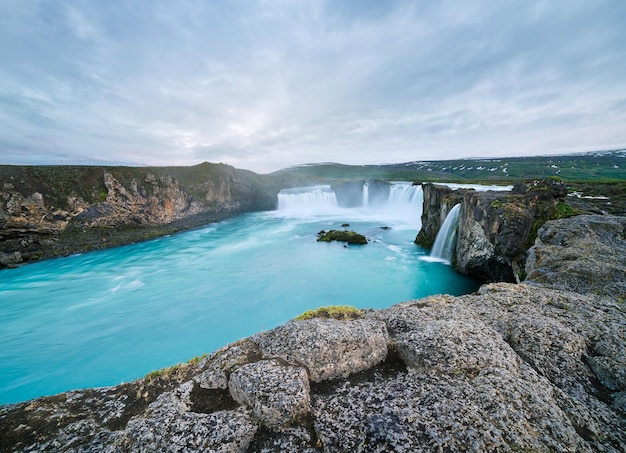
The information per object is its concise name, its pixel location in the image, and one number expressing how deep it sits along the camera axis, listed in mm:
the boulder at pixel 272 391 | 3590
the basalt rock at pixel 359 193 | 72750
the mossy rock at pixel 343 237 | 36625
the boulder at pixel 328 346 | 4492
